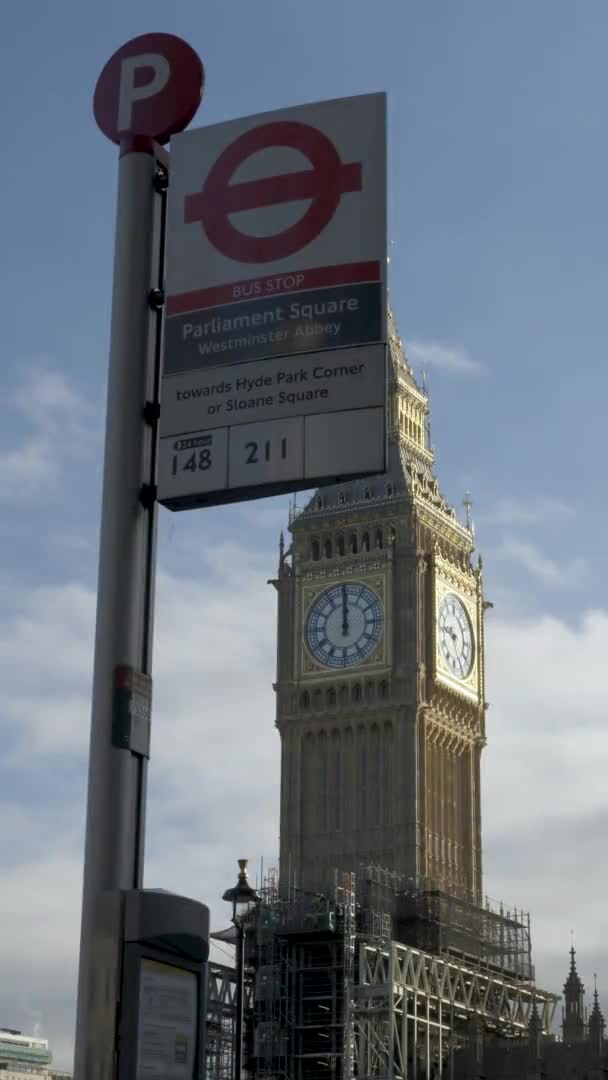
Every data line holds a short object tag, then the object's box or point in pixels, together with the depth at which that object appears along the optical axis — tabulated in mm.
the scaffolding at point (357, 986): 86625
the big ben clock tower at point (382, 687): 98500
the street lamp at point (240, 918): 37781
